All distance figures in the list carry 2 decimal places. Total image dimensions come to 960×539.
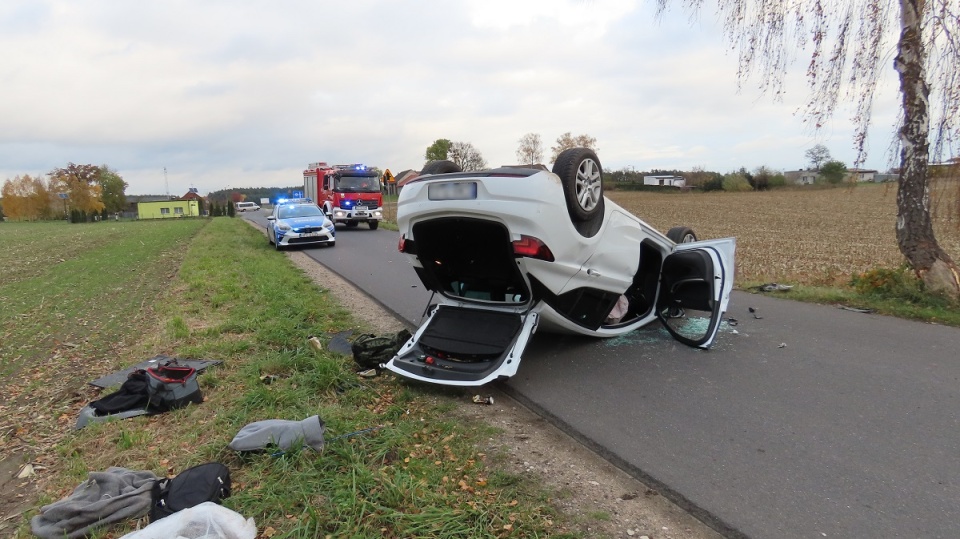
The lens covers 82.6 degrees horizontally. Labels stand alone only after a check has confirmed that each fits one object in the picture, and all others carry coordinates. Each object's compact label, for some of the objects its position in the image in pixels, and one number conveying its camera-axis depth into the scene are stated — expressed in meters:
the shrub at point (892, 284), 7.64
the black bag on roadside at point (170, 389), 4.55
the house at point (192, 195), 123.70
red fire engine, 24.23
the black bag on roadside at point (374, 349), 5.27
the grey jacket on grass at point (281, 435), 3.63
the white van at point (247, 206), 92.38
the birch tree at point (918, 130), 7.43
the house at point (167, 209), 88.88
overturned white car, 4.60
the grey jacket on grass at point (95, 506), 2.95
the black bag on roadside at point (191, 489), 3.04
